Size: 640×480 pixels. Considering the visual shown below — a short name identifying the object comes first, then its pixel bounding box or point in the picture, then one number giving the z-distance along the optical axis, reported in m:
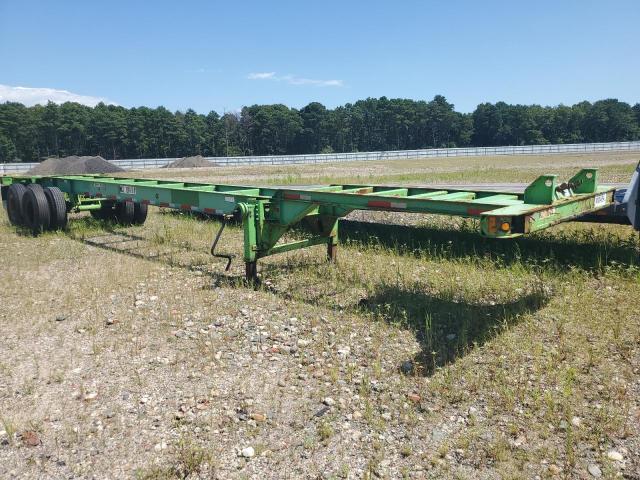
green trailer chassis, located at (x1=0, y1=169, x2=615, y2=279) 4.68
